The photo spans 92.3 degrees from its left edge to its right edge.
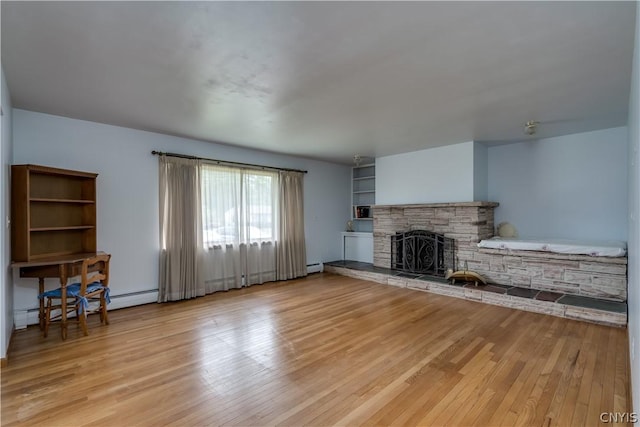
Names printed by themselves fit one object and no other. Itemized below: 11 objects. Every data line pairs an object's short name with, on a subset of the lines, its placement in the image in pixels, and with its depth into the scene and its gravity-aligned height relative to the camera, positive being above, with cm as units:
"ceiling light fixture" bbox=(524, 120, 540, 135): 403 +113
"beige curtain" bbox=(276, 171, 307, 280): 601 -26
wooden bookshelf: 320 +9
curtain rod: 458 +93
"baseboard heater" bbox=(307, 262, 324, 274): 672 -117
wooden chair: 326 -81
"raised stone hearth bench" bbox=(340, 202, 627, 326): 386 -89
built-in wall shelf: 734 +47
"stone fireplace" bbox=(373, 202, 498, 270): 517 -19
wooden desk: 316 -54
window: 510 +20
